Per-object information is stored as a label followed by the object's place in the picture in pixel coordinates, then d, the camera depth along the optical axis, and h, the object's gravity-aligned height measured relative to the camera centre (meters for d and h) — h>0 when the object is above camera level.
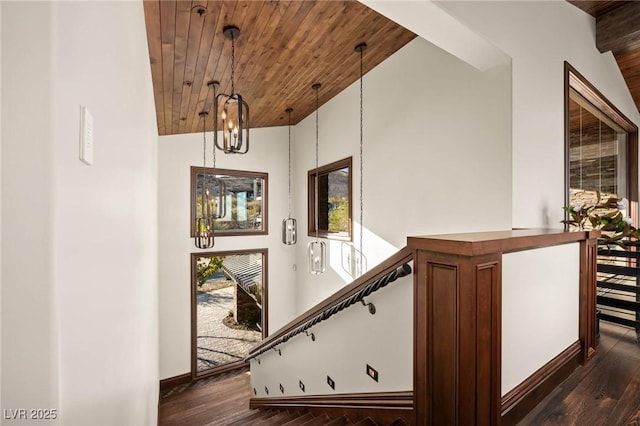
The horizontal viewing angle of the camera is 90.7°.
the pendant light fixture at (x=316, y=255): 4.59 -0.67
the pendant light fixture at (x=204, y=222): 4.94 -0.16
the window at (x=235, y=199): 5.32 +0.24
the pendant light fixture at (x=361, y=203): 4.26 +0.12
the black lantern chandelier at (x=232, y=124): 2.32 +0.68
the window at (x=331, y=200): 4.74 +0.20
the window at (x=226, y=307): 5.44 -1.75
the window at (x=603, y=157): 4.02 +0.74
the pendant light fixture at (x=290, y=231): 5.17 -0.31
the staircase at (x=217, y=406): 2.89 -2.80
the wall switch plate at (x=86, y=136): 0.72 +0.18
